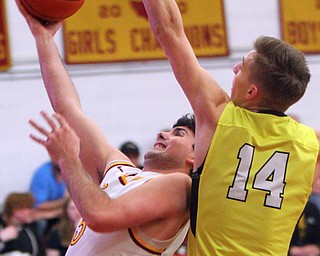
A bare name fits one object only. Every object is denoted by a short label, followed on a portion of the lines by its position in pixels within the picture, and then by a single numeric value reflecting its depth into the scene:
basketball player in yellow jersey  5.48
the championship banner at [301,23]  16.37
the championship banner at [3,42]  14.92
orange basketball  6.16
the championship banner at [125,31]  15.32
